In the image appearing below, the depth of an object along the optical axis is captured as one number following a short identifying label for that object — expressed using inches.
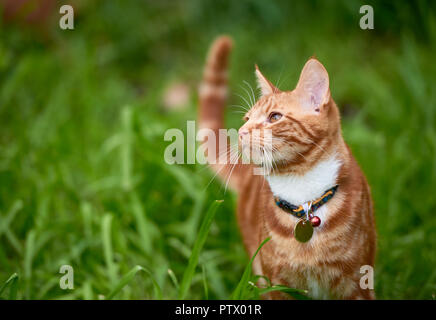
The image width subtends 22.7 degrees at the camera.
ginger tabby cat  40.8
